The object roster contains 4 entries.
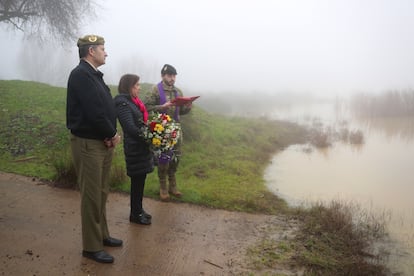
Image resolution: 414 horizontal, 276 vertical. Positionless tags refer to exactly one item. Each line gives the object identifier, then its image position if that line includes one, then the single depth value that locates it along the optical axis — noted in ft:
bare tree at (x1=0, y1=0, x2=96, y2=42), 50.47
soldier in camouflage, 19.49
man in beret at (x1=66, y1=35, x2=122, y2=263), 11.79
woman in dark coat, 15.37
